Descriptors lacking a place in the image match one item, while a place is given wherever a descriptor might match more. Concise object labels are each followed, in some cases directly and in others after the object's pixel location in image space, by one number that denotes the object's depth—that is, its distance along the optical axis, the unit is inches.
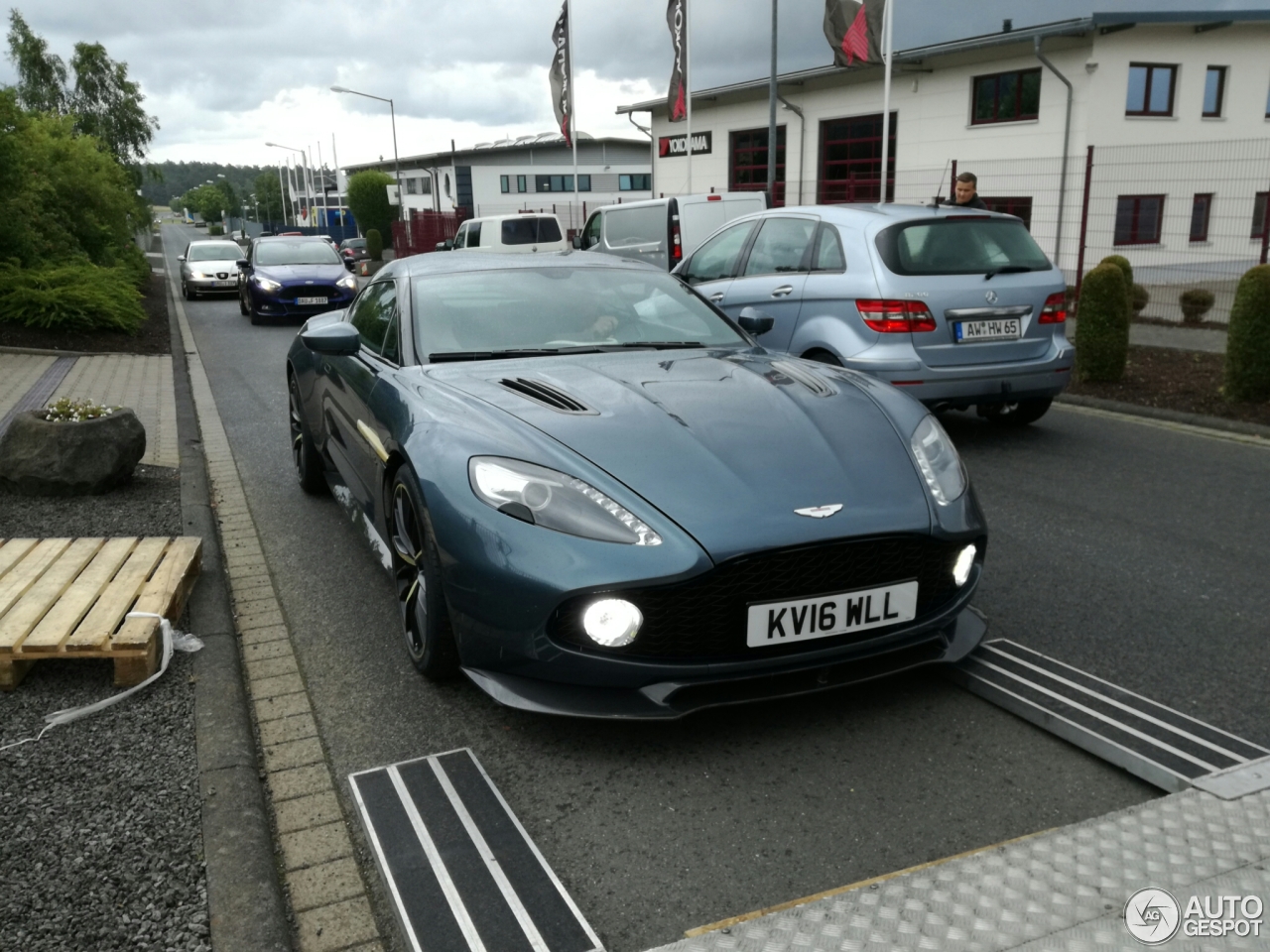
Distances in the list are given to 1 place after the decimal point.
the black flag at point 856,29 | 788.6
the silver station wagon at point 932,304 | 278.4
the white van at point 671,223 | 600.4
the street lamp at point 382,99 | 2056.5
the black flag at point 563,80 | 1240.2
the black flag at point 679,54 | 1019.9
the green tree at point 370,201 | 2596.0
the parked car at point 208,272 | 972.6
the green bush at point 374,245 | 2083.9
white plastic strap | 131.8
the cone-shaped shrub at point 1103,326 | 371.2
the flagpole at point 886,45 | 770.8
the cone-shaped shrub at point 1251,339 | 321.4
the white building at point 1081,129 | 658.8
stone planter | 237.8
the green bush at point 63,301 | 574.2
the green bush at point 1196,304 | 566.3
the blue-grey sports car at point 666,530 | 115.3
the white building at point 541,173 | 2844.5
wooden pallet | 139.9
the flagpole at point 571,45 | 1227.9
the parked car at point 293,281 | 714.2
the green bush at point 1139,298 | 595.2
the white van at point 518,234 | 956.0
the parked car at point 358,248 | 1948.8
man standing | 421.4
